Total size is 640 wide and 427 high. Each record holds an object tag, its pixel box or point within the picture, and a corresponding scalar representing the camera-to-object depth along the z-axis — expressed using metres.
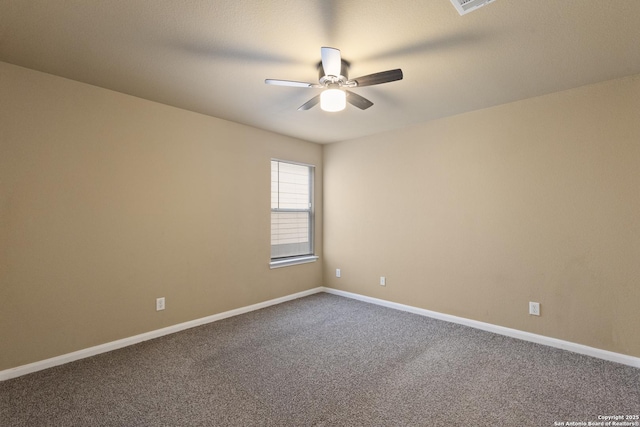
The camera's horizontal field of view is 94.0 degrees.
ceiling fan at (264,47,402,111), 1.92
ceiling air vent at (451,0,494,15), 1.60
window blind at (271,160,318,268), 4.33
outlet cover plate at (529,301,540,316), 2.94
